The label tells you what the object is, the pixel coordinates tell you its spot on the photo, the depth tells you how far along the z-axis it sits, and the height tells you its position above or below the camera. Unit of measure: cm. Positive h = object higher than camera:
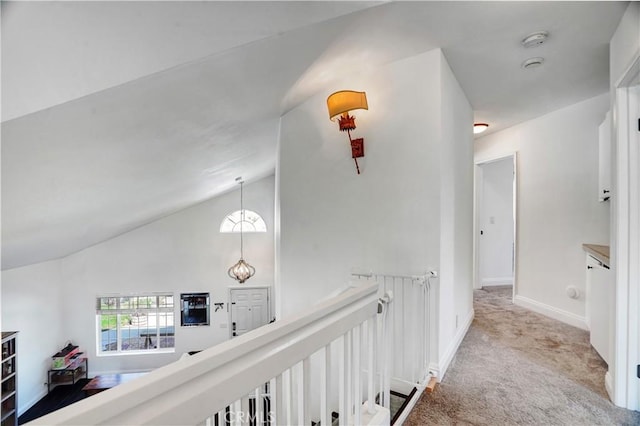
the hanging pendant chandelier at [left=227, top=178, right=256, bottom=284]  773 -154
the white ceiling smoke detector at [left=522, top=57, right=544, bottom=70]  250 +118
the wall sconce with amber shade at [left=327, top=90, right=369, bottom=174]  240 +82
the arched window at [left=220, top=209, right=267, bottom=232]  795 -35
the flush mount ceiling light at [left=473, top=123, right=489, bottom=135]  409 +108
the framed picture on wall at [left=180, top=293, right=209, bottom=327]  774 -252
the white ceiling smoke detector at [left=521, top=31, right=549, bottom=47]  215 +120
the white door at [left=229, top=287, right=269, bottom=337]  794 -257
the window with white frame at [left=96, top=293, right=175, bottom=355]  761 -286
